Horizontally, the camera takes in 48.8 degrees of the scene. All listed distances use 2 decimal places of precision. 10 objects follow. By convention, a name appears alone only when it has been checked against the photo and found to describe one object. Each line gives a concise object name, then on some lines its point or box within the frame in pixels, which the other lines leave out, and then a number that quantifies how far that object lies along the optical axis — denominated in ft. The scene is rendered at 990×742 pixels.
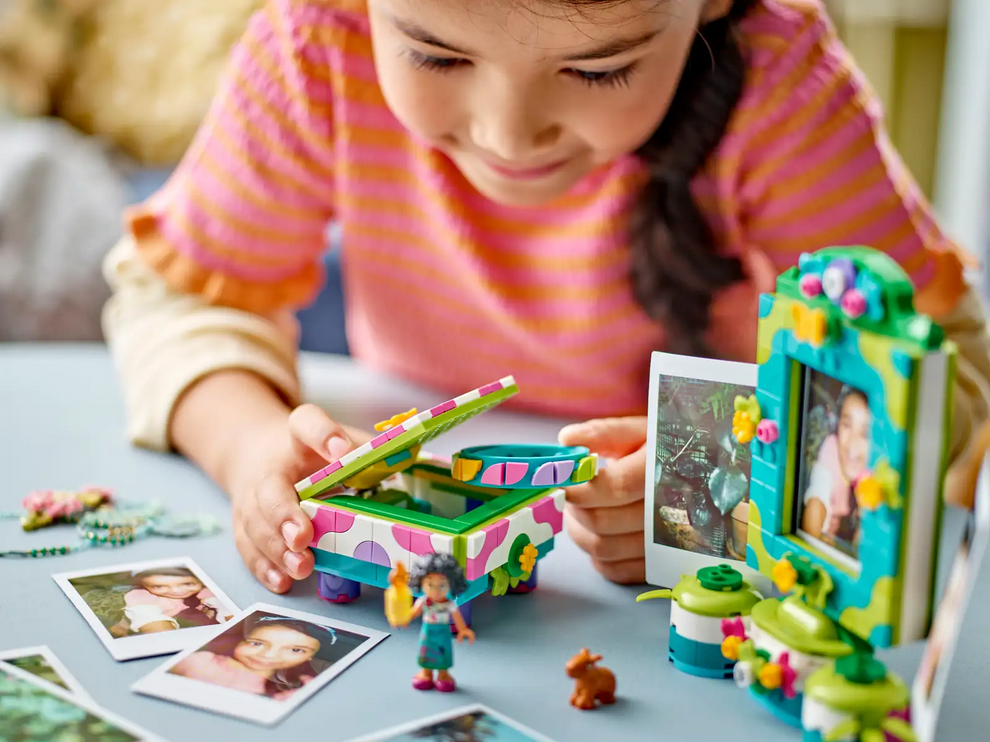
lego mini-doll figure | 1.75
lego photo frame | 1.43
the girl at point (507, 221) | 2.25
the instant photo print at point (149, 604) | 1.89
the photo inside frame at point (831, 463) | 1.55
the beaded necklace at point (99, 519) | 2.36
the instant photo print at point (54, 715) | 1.61
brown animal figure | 1.74
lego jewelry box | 1.91
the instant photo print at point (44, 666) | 1.76
